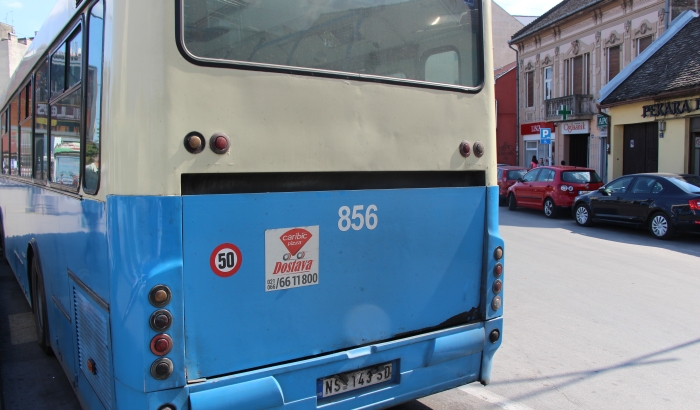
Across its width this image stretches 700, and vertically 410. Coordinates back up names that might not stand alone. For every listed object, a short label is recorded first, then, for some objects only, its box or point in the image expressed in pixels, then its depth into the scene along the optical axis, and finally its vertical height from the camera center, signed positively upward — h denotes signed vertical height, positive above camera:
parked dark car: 13.40 -0.47
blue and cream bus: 2.93 -0.10
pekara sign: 20.55 +2.81
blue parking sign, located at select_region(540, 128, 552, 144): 25.69 +2.14
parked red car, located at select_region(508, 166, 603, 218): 18.23 -0.05
